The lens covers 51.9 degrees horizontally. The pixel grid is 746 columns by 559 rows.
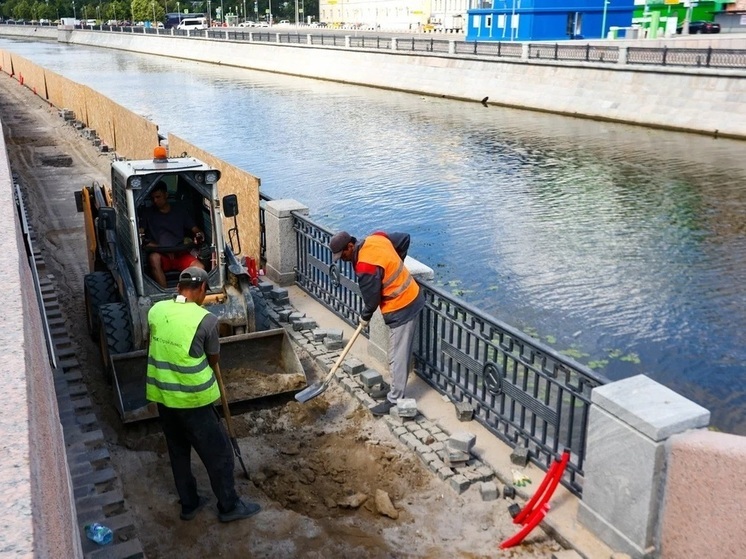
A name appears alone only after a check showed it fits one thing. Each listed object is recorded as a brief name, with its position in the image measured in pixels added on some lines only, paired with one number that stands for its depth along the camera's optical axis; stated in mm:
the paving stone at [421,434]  6696
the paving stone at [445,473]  6117
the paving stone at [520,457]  6199
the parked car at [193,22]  97000
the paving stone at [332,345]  8539
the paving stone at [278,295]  9852
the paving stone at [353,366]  7852
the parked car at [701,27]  43600
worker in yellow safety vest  5215
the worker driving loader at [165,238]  8141
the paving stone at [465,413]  6930
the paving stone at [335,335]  8609
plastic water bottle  5016
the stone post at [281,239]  10336
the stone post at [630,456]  4762
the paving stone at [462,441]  6176
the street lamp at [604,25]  45150
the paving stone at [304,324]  9117
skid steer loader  7447
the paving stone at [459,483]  5961
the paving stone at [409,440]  6578
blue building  46375
